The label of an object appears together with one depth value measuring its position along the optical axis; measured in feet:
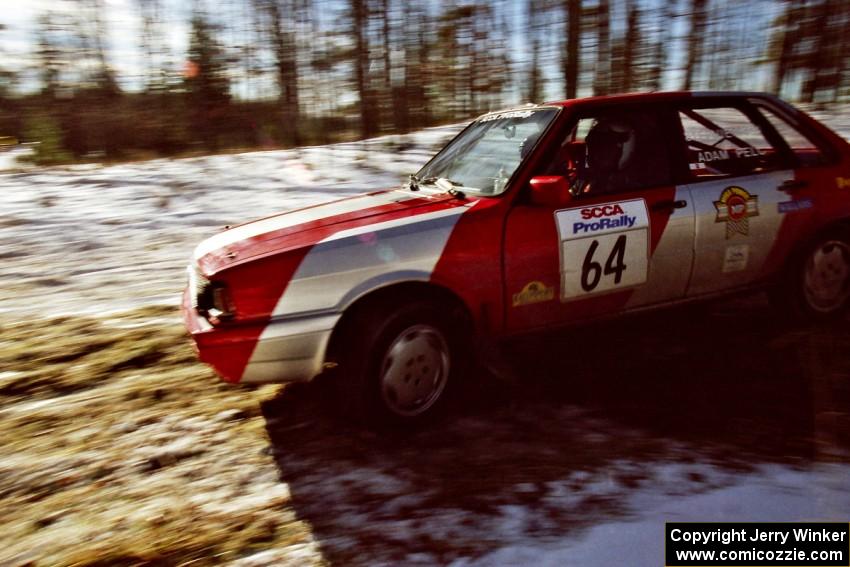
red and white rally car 10.73
